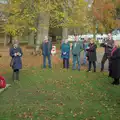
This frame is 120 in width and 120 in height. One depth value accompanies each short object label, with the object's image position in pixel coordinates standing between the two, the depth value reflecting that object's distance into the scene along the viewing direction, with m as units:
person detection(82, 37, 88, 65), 17.67
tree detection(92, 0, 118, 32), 43.12
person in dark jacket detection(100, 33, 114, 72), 14.44
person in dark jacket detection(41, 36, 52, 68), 16.36
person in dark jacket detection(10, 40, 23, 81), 12.38
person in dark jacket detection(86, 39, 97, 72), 14.85
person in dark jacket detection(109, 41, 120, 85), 11.15
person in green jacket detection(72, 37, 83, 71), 15.80
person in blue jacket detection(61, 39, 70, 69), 15.99
